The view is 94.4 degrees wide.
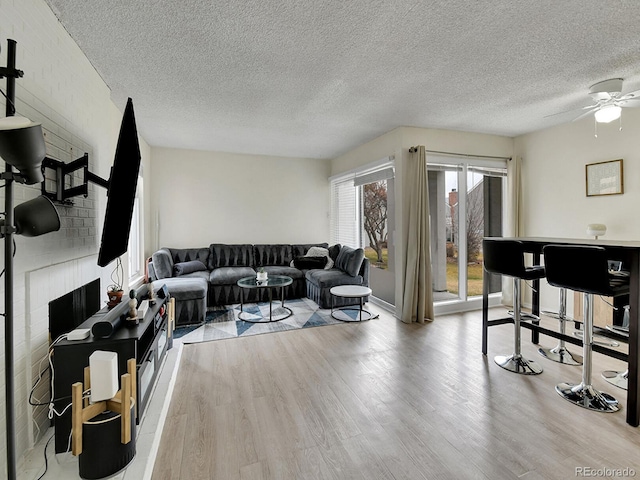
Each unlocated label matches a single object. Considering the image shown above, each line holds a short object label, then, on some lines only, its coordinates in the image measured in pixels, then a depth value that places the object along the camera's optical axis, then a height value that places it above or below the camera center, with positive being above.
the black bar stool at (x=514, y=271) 2.55 -0.31
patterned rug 3.47 -1.12
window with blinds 5.57 +0.48
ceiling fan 2.71 +1.26
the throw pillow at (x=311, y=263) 5.23 -0.47
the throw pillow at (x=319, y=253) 5.34 -0.31
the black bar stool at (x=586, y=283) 1.97 -0.34
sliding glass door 4.39 +0.16
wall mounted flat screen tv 1.68 +0.28
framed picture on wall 3.37 +0.67
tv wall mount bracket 1.77 +0.37
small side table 3.86 -0.77
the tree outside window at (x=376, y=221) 4.78 +0.26
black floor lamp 1.04 +0.11
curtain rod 4.14 +1.18
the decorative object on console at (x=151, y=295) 2.42 -0.48
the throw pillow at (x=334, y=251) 5.46 -0.28
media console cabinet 1.58 -0.70
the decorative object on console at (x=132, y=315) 1.93 -0.51
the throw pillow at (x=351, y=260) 4.66 -0.39
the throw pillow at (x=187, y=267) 4.68 -0.49
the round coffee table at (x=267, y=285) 3.95 -0.65
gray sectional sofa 3.81 -0.57
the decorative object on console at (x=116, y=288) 2.27 -0.43
